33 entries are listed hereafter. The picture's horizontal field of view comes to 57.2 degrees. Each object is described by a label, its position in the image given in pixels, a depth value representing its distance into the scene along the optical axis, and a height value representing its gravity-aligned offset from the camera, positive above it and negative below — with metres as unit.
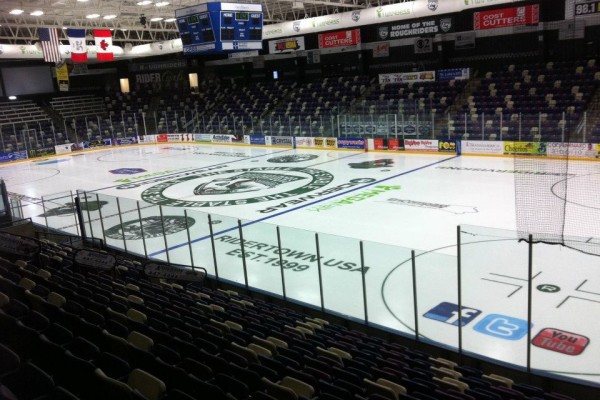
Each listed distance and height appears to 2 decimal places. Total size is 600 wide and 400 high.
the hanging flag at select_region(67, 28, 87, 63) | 24.88 +2.52
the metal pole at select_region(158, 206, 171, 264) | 11.41 -2.74
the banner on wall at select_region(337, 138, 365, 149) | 29.34 -3.56
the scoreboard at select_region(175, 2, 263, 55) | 16.81 +1.83
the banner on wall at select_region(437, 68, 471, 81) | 30.95 -0.42
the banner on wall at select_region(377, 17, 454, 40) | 28.91 +2.19
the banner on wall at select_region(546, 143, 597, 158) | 21.88 -3.67
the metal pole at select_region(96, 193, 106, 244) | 12.85 -2.84
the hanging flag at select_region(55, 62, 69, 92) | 29.19 +1.29
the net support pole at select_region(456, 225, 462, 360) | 6.98 -2.65
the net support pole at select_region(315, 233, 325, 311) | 8.48 -2.89
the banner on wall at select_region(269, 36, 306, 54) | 36.22 +2.35
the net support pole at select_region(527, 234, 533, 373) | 6.49 -3.04
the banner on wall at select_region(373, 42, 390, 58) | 34.62 +1.41
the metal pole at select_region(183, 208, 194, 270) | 10.84 -2.71
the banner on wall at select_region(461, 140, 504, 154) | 24.42 -3.67
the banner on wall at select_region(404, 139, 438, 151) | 26.70 -3.64
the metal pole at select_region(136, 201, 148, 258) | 11.86 -2.86
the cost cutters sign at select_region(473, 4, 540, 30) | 26.81 +2.16
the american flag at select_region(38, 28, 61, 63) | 25.41 +2.66
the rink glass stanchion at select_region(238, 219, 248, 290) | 9.64 -2.73
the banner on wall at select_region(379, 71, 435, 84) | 32.47 -0.39
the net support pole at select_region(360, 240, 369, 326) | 8.03 -2.88
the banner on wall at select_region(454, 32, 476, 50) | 30.72 +1.37
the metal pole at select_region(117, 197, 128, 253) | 12.42 -2.68
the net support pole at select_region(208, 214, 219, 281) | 10.17 -2.78
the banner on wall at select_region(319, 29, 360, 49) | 33.88 +2.28
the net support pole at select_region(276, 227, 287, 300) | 9.06 -3.01
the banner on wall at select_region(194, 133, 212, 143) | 38.31 -3.35
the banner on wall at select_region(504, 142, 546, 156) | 22.88 -3.63
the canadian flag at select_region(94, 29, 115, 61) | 26.19 +2.48
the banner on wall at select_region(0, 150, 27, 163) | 34.75 -3.15
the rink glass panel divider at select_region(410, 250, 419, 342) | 7.54 -3.07
